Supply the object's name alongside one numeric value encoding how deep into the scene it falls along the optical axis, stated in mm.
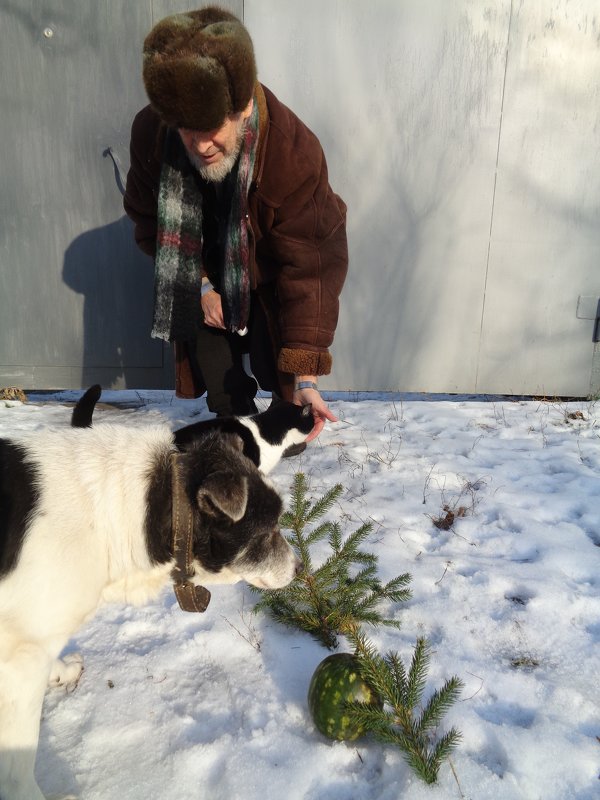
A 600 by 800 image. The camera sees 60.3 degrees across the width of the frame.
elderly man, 3293
